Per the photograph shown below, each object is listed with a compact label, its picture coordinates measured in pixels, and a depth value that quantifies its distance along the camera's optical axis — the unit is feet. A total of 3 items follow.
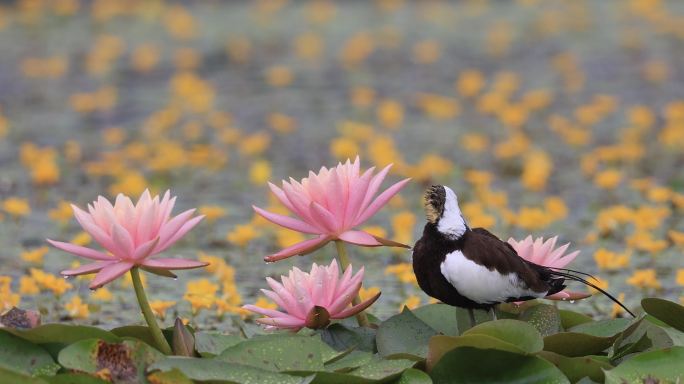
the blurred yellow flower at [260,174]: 49.98
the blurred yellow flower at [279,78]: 71.46
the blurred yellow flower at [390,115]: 60.85
